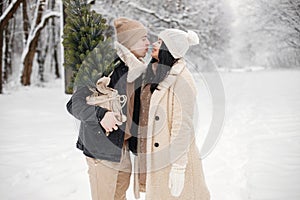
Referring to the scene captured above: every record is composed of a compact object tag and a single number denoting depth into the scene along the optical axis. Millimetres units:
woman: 2080
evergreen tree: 2295
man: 2195
